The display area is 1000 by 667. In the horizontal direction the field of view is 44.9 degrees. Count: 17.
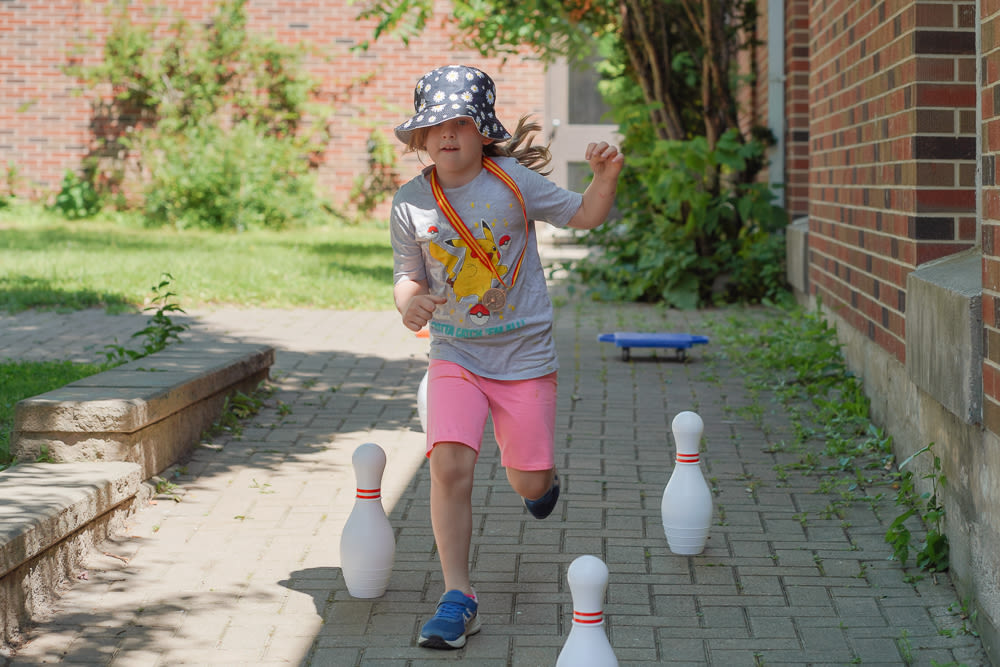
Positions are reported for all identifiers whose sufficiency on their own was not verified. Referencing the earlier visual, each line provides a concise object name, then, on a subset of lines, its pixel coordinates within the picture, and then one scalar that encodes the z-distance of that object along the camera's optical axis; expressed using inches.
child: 149.1
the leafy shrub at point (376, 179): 735.7
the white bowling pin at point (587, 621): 121.4
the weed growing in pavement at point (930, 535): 164.4
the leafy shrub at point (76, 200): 731.4
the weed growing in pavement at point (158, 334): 250.2
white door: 733.3
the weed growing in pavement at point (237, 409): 249.0
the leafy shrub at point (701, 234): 418.6
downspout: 428.5
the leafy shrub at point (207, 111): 702.5
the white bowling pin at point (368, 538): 155.2
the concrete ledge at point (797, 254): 364.8
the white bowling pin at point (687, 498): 171.9
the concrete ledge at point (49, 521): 146.3
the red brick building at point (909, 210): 146.8
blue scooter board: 321.4
